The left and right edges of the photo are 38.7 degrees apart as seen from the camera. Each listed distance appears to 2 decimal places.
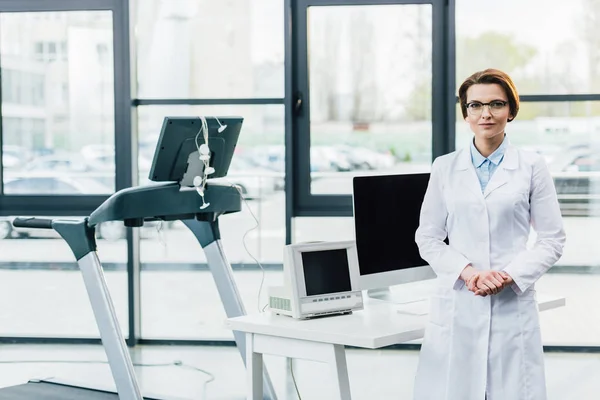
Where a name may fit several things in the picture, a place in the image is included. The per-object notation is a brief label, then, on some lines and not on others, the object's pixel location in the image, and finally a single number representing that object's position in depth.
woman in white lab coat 2.33
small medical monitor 2.57
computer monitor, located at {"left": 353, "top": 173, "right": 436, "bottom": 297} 3.02
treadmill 3.12
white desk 2.40
